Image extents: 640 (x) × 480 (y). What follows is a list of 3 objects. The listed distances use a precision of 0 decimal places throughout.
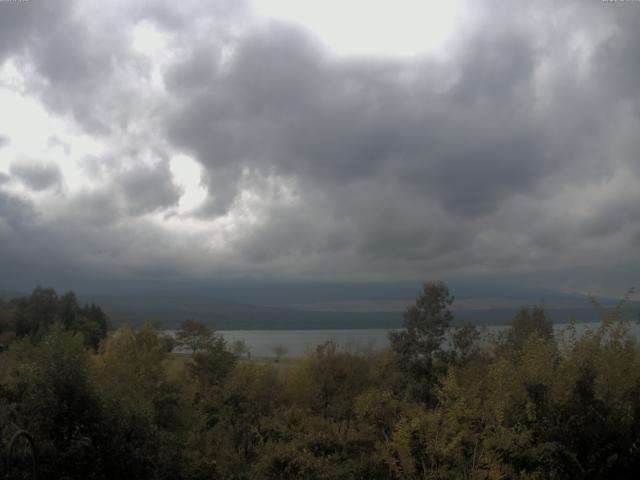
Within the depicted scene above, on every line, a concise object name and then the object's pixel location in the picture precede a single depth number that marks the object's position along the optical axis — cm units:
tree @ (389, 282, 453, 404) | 3228
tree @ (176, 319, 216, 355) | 3550
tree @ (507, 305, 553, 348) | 3149
